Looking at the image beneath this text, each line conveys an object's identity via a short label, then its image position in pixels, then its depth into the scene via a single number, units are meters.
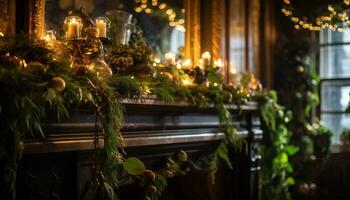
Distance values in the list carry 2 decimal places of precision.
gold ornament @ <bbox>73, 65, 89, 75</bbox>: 2.01
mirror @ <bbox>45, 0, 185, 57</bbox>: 2.56
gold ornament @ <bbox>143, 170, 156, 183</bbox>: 2.35
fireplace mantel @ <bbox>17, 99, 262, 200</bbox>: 2.01
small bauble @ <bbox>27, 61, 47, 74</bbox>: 1.81
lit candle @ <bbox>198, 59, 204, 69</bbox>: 3.37
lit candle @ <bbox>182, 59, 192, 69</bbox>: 3.28
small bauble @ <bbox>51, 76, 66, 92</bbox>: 1.79
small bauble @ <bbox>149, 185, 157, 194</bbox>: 2.35
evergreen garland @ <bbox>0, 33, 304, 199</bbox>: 1.71
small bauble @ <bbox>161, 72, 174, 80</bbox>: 2.74
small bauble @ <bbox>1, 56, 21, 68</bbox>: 1.80
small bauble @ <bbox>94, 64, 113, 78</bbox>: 2.17
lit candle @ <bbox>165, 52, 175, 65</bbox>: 3.16
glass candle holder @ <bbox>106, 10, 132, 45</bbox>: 2.80
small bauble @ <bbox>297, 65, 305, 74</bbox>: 5.01
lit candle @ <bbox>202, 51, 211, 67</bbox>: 3.41
